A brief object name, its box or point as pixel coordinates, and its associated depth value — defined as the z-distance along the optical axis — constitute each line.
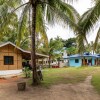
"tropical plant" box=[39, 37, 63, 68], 20.57
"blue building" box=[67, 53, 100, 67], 24.84
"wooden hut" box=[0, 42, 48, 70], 11.76
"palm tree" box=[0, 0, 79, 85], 7.06
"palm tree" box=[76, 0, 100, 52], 6.51
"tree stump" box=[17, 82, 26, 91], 6.66
